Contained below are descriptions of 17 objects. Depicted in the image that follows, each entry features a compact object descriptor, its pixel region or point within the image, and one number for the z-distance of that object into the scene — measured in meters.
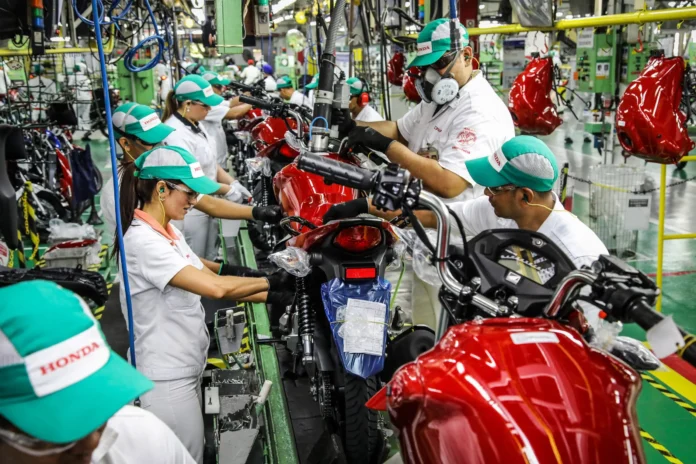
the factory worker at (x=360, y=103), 7.89
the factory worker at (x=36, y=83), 12.83
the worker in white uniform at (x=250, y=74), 17.56
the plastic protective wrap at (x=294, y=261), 3.37
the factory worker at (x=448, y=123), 3.65
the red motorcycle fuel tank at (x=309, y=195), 4.09
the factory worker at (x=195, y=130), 5.80
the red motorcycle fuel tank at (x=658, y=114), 5.02
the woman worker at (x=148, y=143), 4.11
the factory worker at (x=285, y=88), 11.72
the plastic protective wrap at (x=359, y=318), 3.05
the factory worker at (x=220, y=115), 8.43
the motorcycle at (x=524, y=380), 1.58
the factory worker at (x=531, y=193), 2.56
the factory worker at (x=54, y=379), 1.27
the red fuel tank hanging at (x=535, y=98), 7.10
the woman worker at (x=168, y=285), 2.97
